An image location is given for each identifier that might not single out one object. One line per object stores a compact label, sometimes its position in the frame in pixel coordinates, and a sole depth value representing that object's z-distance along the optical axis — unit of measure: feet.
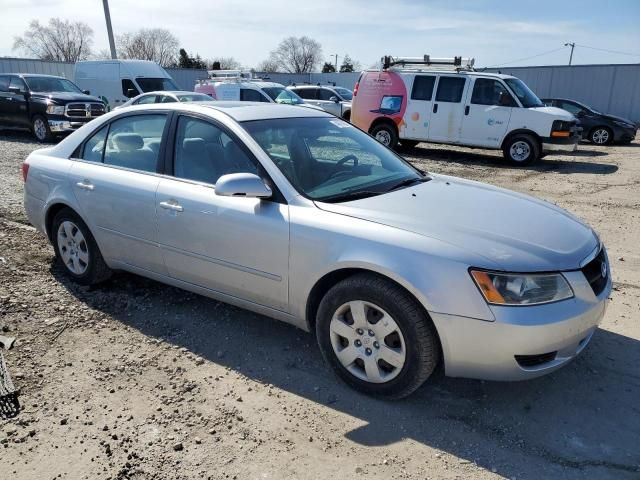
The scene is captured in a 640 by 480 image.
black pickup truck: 46.24
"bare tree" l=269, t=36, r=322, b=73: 279.08
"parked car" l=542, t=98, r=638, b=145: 54.95
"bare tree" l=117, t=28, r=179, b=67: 212.80
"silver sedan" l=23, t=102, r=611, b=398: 8.75
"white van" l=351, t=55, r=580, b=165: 38.96
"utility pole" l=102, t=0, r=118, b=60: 78.43
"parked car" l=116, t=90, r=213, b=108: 42.86
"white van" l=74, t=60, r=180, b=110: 56.49
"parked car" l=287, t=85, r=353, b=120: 64.18
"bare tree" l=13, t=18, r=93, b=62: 205.77
